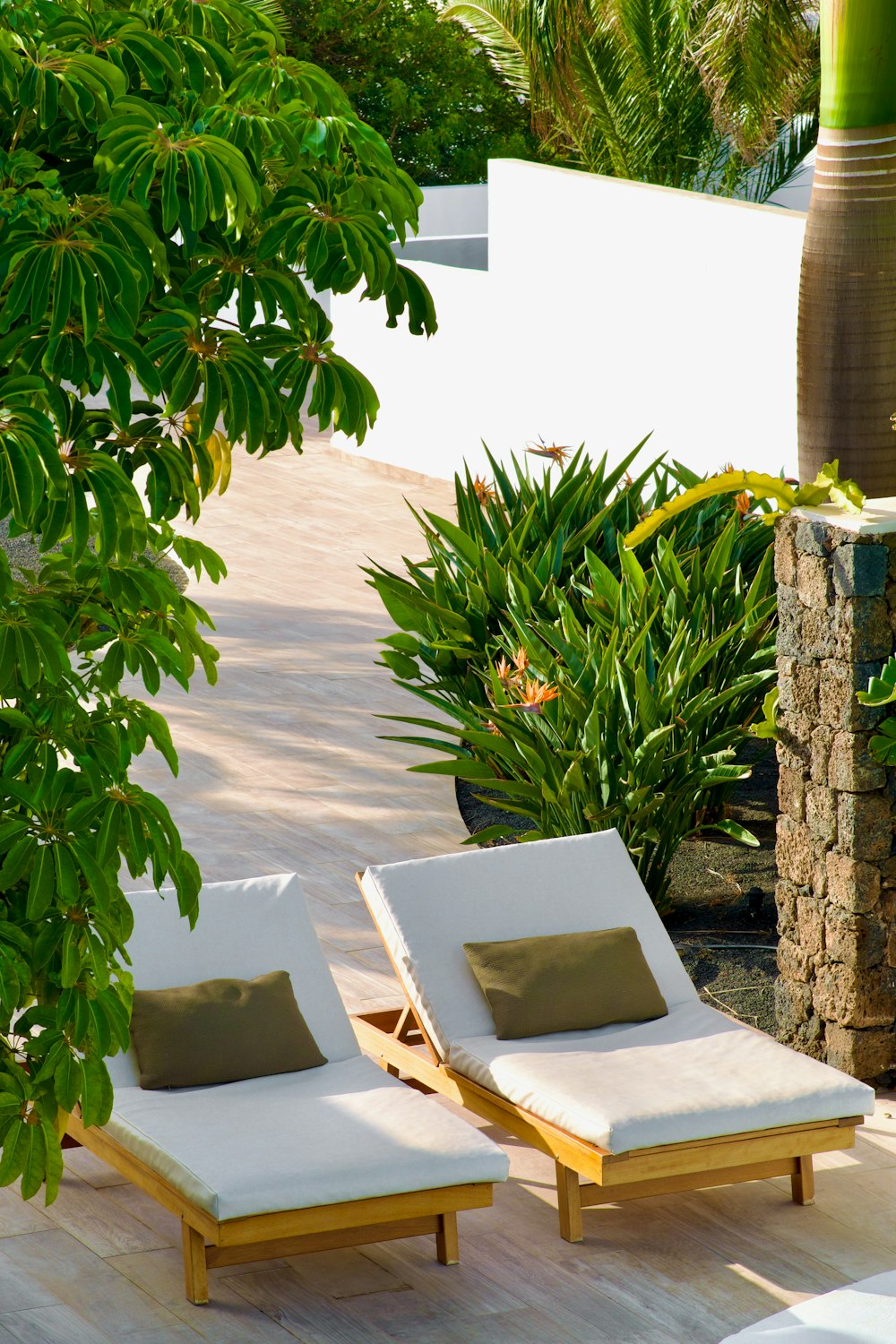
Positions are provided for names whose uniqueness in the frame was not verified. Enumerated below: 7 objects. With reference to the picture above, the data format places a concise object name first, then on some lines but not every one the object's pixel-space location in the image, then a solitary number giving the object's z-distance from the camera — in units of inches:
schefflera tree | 217.5
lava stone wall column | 396.8
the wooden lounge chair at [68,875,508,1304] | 313.4
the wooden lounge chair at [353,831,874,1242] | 343.0
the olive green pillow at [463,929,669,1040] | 384.2
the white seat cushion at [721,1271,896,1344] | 268.2
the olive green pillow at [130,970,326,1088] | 357.7
